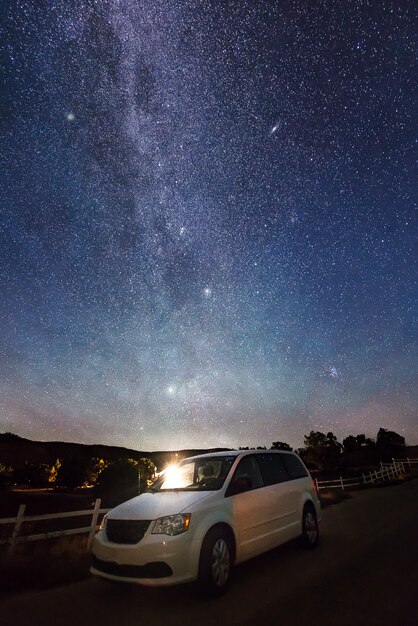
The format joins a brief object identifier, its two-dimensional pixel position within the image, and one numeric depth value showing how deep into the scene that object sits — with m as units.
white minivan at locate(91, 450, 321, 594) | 4.29
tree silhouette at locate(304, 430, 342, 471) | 60.41
